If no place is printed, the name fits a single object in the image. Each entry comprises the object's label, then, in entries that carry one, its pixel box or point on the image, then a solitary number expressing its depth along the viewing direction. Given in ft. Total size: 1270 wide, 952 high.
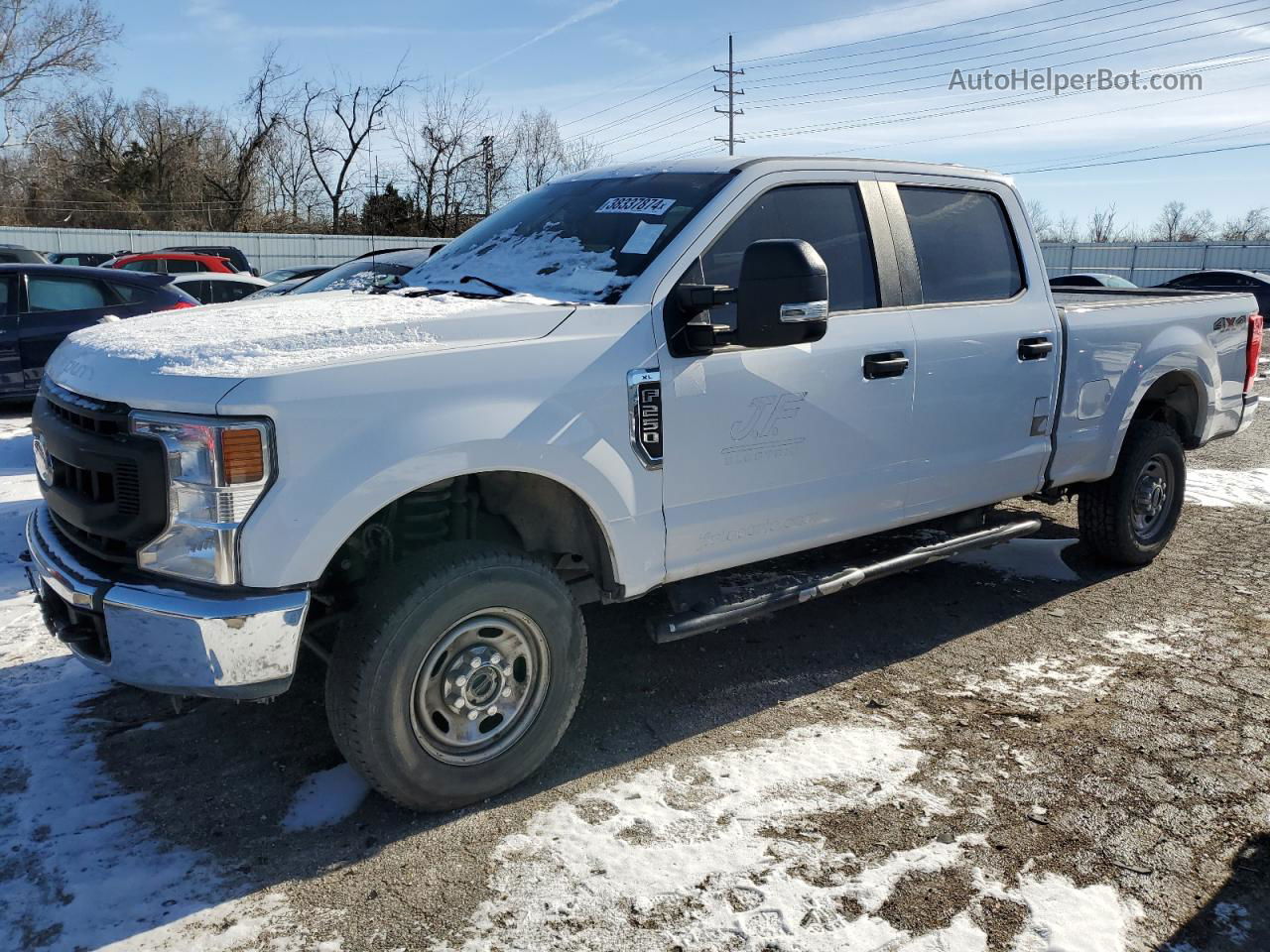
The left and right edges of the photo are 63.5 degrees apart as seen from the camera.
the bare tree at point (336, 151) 146.82
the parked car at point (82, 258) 78.02
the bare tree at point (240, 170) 155.94
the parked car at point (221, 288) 49.93
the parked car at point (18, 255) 59.60
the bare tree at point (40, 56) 127.34
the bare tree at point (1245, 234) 183.60
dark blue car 32.48
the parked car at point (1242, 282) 77.61
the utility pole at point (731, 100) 184.13
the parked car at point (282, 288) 35.23
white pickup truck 9.01
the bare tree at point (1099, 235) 216.33
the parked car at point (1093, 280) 59.44
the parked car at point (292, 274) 58.26
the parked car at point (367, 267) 28.32
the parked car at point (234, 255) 81.92
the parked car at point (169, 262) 68.49
